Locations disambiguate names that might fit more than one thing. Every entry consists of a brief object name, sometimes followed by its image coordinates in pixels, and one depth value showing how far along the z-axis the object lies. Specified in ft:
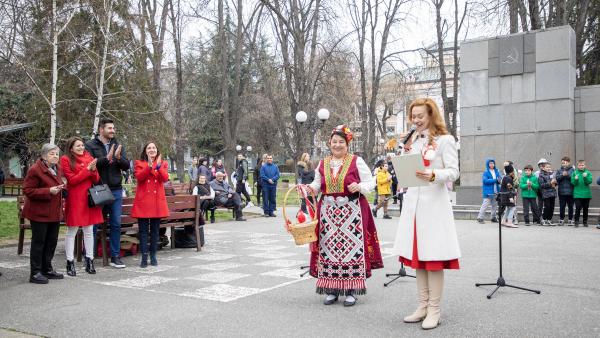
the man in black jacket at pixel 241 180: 62.49
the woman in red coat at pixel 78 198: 25.07
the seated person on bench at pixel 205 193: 44.47
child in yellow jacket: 54.08
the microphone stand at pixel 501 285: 20.66
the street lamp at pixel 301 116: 66.80
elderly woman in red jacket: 23.85
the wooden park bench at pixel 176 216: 30.12
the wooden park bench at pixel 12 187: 82.35
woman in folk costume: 19.06
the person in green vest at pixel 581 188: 45.88
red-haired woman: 16.19
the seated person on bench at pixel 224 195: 49.60
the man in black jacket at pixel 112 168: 26.68
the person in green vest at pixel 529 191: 48.73
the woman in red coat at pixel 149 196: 27.17
